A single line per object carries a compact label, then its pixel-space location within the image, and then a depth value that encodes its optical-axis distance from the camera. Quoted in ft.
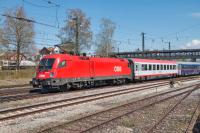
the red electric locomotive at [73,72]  79.41
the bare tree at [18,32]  205.98
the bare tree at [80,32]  219.82
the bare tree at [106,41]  268.17
